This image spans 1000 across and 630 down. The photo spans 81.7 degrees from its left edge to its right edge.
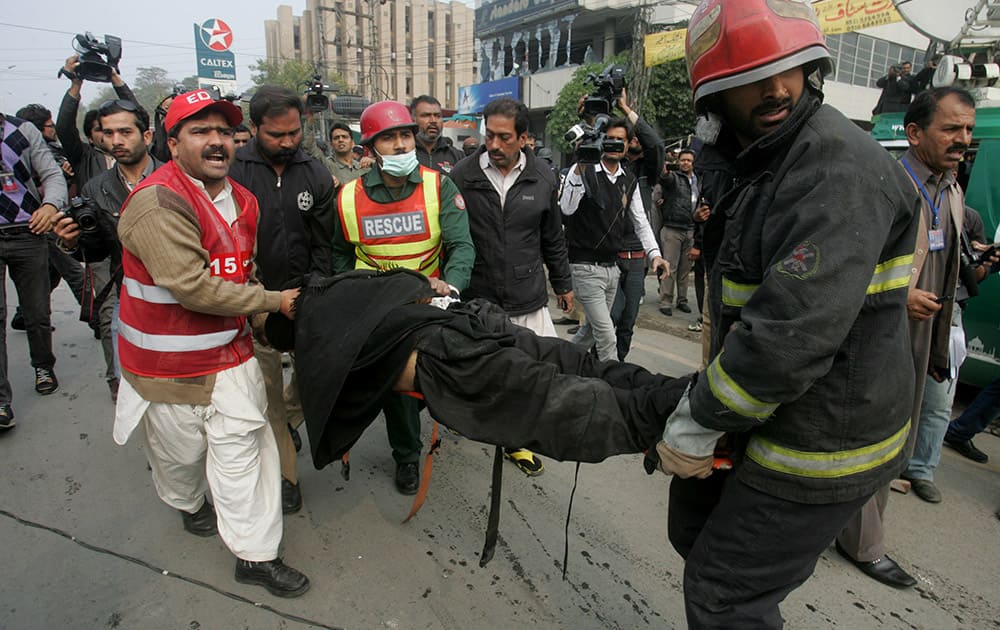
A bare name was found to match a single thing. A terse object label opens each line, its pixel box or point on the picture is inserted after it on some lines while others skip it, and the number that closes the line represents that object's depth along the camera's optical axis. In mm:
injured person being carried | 1604
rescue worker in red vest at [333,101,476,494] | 3068
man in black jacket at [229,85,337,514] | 3086
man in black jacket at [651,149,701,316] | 7141
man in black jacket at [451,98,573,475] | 3436
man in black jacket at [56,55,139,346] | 4070
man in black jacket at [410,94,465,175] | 5695
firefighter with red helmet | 1211
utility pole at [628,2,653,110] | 16391
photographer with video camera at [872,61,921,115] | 7401
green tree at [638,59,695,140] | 18438
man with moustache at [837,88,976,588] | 2549
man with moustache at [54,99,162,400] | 3449
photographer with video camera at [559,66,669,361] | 4199
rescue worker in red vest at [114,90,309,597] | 2139
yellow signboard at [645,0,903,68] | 11062
